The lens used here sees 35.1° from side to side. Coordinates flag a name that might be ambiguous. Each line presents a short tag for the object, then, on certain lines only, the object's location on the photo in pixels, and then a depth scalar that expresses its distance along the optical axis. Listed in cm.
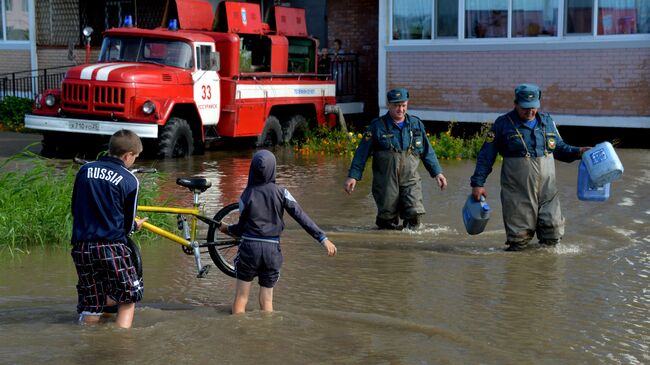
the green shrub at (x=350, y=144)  1658
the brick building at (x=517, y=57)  1720
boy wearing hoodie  650
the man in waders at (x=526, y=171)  899
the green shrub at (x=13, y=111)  2329
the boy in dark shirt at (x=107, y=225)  609
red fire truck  1608
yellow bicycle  728
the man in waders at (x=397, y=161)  1002
